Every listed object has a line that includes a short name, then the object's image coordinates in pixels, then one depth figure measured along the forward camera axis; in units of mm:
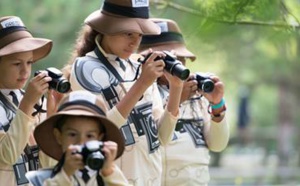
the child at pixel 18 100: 9000
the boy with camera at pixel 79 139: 7785
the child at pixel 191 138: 10750
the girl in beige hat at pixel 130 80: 9391
